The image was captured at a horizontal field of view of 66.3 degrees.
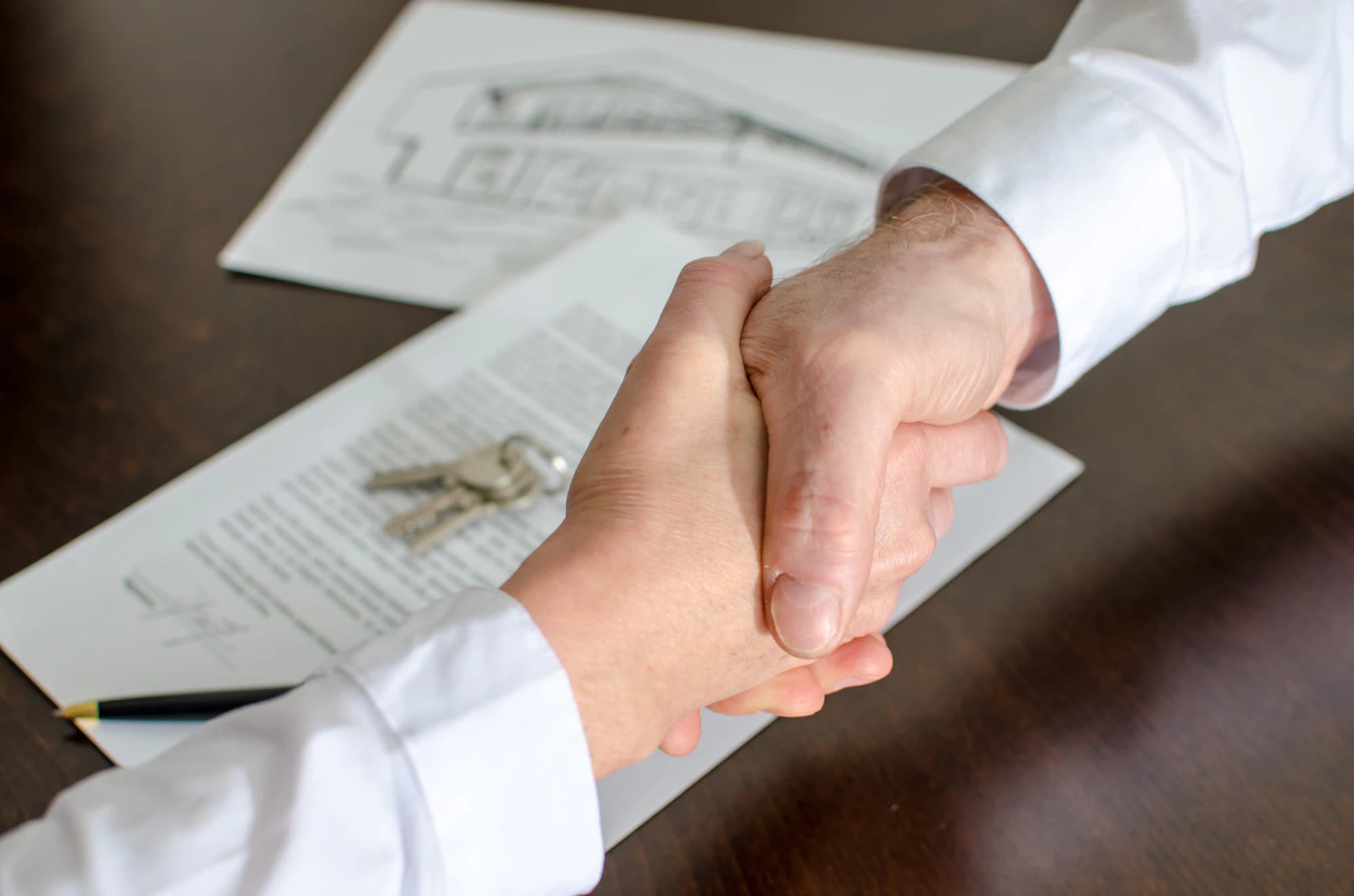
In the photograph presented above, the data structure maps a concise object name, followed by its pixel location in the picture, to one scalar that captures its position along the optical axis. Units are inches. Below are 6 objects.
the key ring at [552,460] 23.6
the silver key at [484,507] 22.5
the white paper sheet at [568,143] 31.0
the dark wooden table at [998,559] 17.7
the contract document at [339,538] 20.2
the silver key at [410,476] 23.5
